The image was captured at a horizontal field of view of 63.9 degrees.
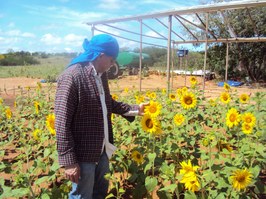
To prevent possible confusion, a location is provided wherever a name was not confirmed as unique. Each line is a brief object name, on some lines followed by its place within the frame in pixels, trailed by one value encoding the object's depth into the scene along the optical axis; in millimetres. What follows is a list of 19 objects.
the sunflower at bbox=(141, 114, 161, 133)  1677
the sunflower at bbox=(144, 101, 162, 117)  1841
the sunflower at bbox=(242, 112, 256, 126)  1926
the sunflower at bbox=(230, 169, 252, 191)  1285
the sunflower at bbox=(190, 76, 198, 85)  3390
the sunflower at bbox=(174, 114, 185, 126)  2144
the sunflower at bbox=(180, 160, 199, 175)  1208
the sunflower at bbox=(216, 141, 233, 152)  1708
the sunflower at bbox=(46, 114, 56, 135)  1788
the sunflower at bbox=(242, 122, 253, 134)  1873
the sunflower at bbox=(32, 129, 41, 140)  2145
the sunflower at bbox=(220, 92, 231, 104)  2651
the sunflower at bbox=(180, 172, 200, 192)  1187
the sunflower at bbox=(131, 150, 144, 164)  1717
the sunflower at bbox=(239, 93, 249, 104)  2673
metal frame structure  4328
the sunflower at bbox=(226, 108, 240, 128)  1975
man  1349
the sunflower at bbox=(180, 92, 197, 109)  2208
